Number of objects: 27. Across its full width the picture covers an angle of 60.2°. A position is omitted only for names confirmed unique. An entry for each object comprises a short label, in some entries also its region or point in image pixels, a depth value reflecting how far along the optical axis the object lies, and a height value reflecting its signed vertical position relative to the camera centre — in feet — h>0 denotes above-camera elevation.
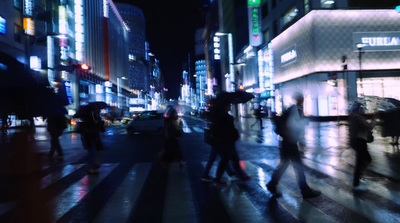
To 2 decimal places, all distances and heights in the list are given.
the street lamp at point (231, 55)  189.67 +33.59
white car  72.02 -1.74
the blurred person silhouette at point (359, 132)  20.86 -1.40
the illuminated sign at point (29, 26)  113.09 +30.50
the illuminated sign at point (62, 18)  156.97 +45.20
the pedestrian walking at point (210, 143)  24.02 -2.16
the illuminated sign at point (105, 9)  277.03 +86.65
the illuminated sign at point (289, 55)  109.87 +18.45
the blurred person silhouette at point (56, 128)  38.27 -1.21
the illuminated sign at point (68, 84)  156.17 +14.95
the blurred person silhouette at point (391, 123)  36.68 -1.57
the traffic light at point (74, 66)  91.56 +15.11
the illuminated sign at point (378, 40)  99.09 +19.86
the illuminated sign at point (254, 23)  137.28 +36.29
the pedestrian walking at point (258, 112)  77.10 -0.03
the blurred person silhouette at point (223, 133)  23.38 -1.40
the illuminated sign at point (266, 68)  136.93 +18.25
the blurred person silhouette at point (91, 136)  29.09 -1.74
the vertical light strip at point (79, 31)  188.14 +46.63
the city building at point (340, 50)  96.94 +17.35
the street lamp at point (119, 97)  307.74 +16.15
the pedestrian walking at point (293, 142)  19.51 -1.77
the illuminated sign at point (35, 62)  121.30 +19.71
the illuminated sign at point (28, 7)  116.67 +37.82
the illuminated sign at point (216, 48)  225.35 +42.56
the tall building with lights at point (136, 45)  483.51 +105.68
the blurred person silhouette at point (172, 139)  31.30 -2.28
